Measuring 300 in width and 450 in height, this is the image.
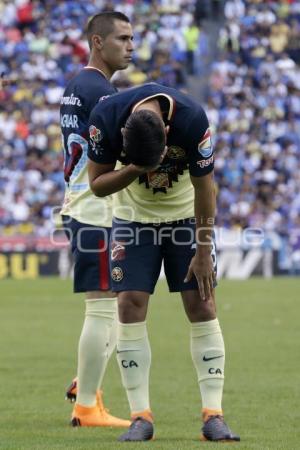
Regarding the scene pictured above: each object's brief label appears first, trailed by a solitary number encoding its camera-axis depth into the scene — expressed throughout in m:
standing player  14.13
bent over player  11.91
